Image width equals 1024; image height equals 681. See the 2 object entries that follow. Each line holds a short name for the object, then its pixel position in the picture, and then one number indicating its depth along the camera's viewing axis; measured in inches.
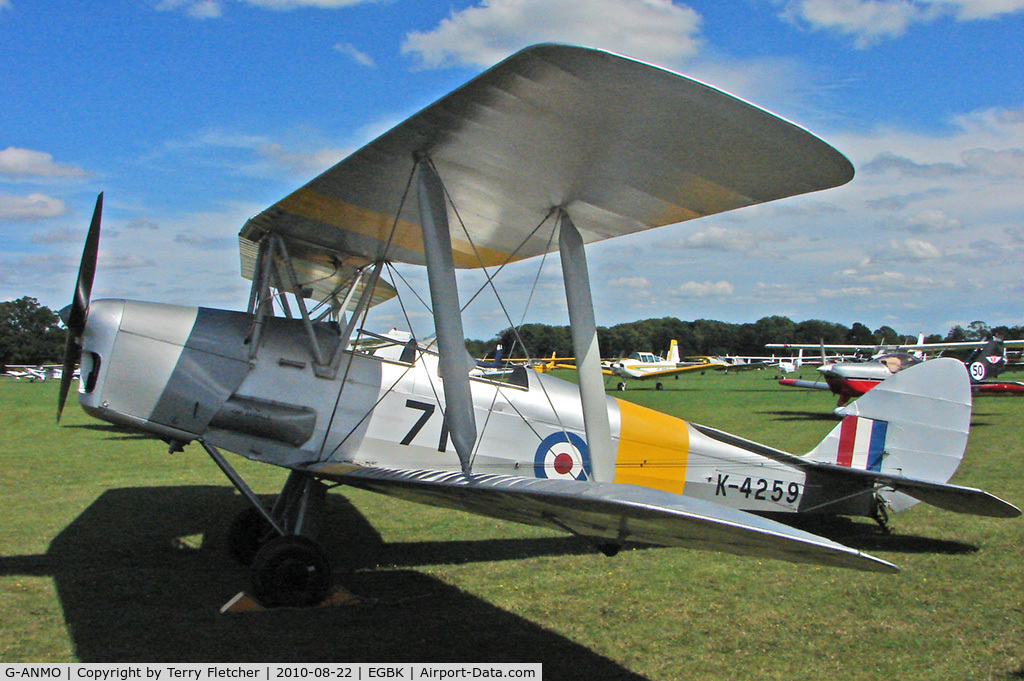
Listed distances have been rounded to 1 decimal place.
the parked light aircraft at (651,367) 1349.7
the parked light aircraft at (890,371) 710.5
